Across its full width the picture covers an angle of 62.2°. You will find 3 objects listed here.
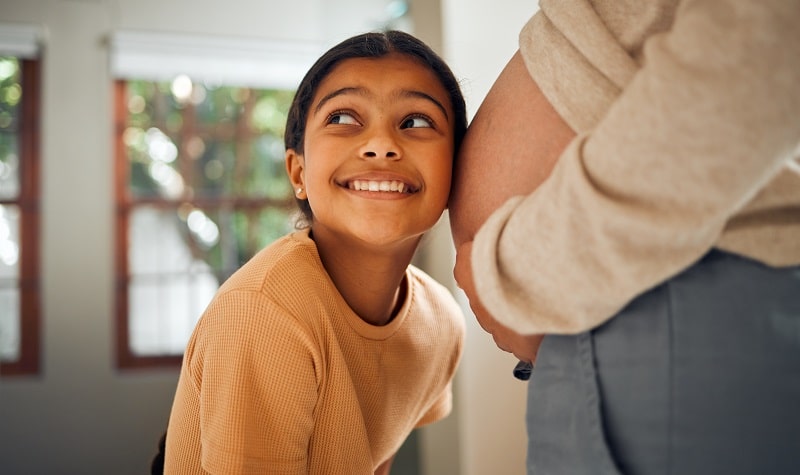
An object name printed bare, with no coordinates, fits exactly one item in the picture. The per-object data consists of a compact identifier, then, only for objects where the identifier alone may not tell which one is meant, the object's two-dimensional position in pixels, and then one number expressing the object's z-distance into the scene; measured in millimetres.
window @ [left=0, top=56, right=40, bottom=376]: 3889
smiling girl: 869
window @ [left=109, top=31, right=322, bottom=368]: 4102
